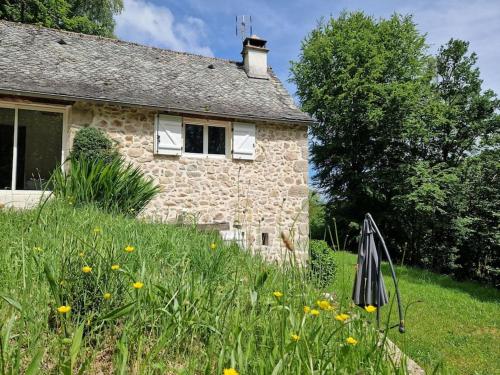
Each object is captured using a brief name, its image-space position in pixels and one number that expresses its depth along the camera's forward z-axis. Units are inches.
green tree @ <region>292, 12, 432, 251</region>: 676.1
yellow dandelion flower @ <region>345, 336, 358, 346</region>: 56.9
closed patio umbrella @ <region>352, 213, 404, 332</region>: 166.7
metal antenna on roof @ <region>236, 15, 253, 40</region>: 515.3
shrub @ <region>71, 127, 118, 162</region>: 305.1
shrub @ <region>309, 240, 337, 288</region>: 355.9
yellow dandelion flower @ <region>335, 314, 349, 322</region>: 63.5
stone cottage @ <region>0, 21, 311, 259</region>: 315.3
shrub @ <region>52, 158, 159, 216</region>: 215.8
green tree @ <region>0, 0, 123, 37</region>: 616.1
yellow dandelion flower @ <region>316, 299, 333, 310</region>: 62.7
